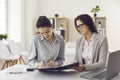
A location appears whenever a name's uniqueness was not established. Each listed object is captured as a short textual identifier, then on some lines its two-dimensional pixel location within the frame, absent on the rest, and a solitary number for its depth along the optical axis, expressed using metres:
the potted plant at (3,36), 5.46
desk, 1.77
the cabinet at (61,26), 6.68
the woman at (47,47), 2.39
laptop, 1.63
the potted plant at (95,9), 6.34
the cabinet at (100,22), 6.51
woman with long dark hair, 2.25
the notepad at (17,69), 1.99
